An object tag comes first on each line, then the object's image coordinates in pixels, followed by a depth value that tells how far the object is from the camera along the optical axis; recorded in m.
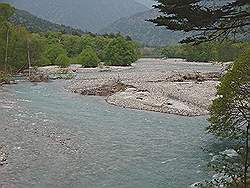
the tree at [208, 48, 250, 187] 16.84
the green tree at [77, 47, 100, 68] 86.69
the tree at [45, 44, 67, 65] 90.25
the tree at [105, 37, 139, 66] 93.64
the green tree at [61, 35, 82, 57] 106.25
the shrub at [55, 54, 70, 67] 80.47
